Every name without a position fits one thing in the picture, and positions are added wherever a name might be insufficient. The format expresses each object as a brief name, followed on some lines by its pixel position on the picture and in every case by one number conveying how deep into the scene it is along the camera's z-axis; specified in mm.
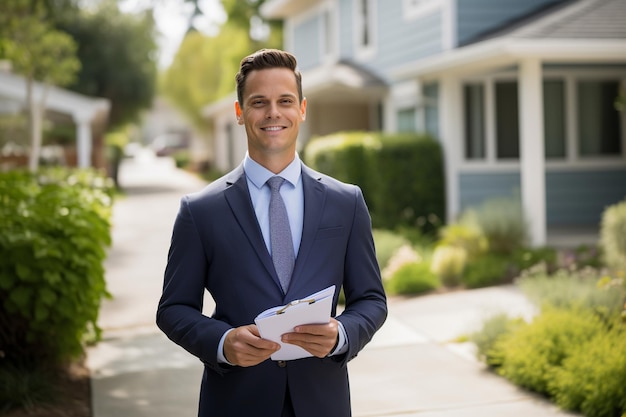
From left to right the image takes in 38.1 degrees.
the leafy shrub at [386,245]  12242
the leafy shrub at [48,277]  6070
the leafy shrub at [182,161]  53541
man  2779
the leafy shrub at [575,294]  7195
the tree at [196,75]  50594
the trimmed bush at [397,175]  14688
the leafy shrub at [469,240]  12156
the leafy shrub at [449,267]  11273
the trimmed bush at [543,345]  6215
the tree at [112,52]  37531
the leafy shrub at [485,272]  11055
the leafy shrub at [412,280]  11047
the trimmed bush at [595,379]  5504
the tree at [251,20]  32456
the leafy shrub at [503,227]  12242
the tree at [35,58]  21953
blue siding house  12469
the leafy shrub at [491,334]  7129
